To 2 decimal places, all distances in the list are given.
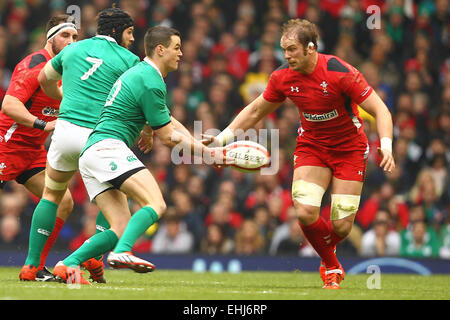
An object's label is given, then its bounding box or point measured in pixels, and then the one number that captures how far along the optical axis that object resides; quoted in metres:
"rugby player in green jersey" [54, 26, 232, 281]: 13.79
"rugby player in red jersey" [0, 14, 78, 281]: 16.33
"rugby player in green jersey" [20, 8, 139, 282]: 14.93
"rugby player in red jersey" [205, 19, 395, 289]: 15.45
